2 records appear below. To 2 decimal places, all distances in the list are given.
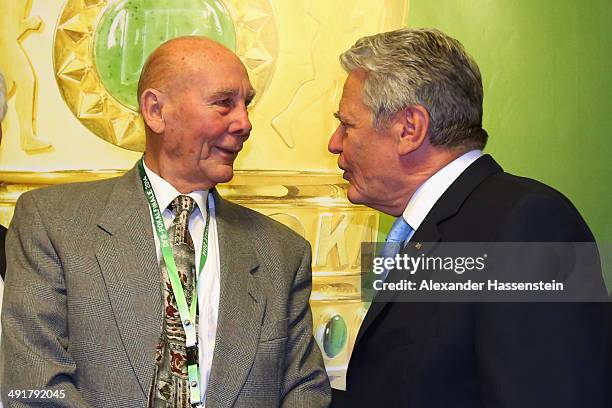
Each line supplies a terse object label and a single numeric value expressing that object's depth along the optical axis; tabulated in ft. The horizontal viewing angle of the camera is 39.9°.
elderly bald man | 6.60
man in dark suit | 5.15
